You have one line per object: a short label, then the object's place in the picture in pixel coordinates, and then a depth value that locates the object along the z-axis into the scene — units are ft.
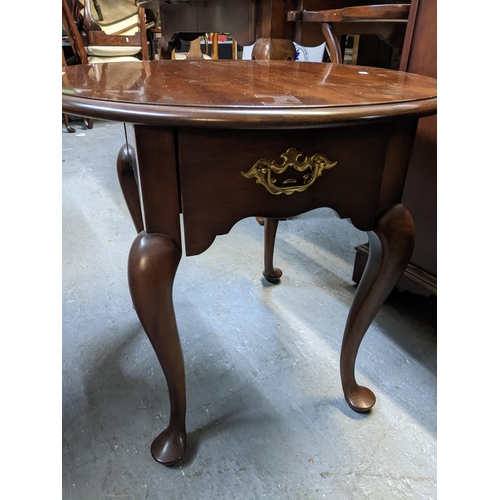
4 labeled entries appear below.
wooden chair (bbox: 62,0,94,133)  7.82
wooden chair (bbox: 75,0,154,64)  8.52
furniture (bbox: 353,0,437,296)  2.70
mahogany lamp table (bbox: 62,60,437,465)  1.39
